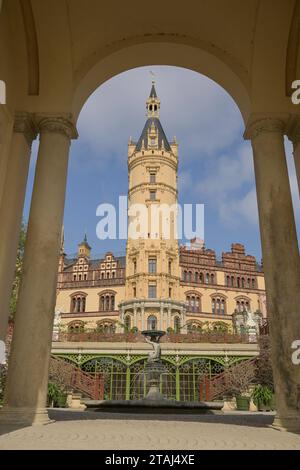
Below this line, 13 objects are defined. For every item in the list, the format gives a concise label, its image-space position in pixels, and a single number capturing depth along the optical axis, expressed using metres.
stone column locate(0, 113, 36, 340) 6.07
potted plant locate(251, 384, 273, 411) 16.91
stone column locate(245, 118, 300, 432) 5.21
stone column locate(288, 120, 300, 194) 6.84
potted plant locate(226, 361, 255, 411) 20.25
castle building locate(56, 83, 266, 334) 45.44
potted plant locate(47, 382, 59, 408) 16.09
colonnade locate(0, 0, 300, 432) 5.48
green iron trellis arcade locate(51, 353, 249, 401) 22.25
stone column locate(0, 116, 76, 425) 5.20
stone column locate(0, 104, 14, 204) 6.47
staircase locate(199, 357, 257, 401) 20.11
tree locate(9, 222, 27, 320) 16.59
